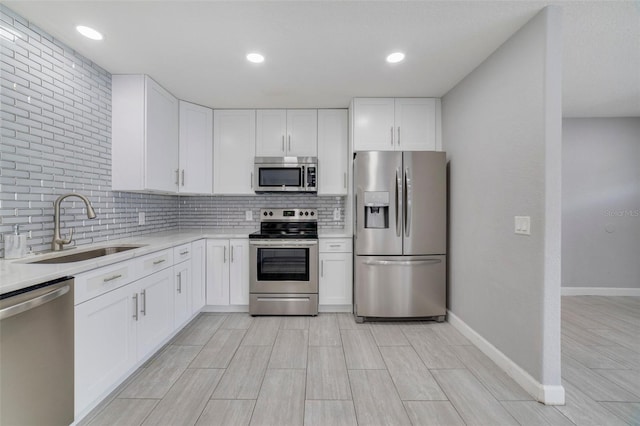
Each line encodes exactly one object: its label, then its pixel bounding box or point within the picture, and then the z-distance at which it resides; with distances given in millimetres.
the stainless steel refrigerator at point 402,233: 2955
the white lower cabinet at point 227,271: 3264
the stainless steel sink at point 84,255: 1854
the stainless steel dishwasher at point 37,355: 1161
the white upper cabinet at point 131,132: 2643
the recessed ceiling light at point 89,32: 1967
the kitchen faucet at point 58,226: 1952
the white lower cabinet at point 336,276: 3258
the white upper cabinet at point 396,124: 3213
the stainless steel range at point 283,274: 3174
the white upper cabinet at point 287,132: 3539
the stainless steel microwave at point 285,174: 3402
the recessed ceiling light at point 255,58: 2311
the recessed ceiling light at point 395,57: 2287
